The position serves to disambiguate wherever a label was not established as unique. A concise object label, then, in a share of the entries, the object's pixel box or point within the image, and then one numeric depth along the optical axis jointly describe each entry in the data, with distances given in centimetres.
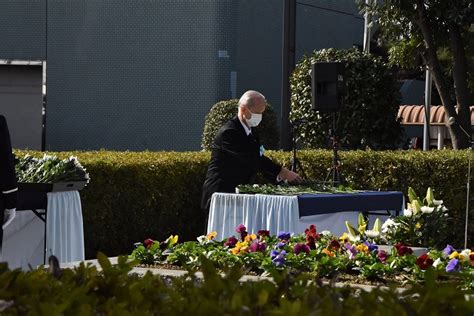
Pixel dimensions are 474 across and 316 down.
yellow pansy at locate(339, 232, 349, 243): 1589
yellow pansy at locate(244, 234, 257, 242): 1532
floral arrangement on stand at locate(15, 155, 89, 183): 1828
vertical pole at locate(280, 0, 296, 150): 3367
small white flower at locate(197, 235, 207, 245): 1536
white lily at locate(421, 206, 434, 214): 1825
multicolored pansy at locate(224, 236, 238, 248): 1514
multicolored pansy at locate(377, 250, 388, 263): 1410
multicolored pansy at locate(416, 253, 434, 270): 1329
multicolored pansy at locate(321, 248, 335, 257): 1424
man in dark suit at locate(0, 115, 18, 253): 1535
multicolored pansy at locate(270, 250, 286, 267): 1355
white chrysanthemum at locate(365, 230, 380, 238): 1674
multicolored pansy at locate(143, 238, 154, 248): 1513
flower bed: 1344
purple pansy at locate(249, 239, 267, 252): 1434
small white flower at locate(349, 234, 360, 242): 1589
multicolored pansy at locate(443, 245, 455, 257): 1471
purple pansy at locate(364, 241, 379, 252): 1475
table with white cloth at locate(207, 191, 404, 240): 1993
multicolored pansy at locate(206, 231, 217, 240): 1566
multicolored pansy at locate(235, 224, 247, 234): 1621
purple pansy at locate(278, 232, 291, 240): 1565
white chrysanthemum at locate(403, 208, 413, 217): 1794
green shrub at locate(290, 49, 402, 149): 3528
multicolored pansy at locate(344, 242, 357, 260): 1405
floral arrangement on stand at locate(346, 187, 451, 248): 1694
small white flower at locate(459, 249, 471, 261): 1422
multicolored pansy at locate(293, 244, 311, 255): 1417
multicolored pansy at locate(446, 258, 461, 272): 1309
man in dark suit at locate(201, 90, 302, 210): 2119
